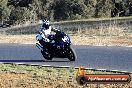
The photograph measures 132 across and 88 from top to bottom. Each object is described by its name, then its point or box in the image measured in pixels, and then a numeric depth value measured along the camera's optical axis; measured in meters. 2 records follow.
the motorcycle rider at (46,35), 19.08
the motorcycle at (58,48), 18.55
